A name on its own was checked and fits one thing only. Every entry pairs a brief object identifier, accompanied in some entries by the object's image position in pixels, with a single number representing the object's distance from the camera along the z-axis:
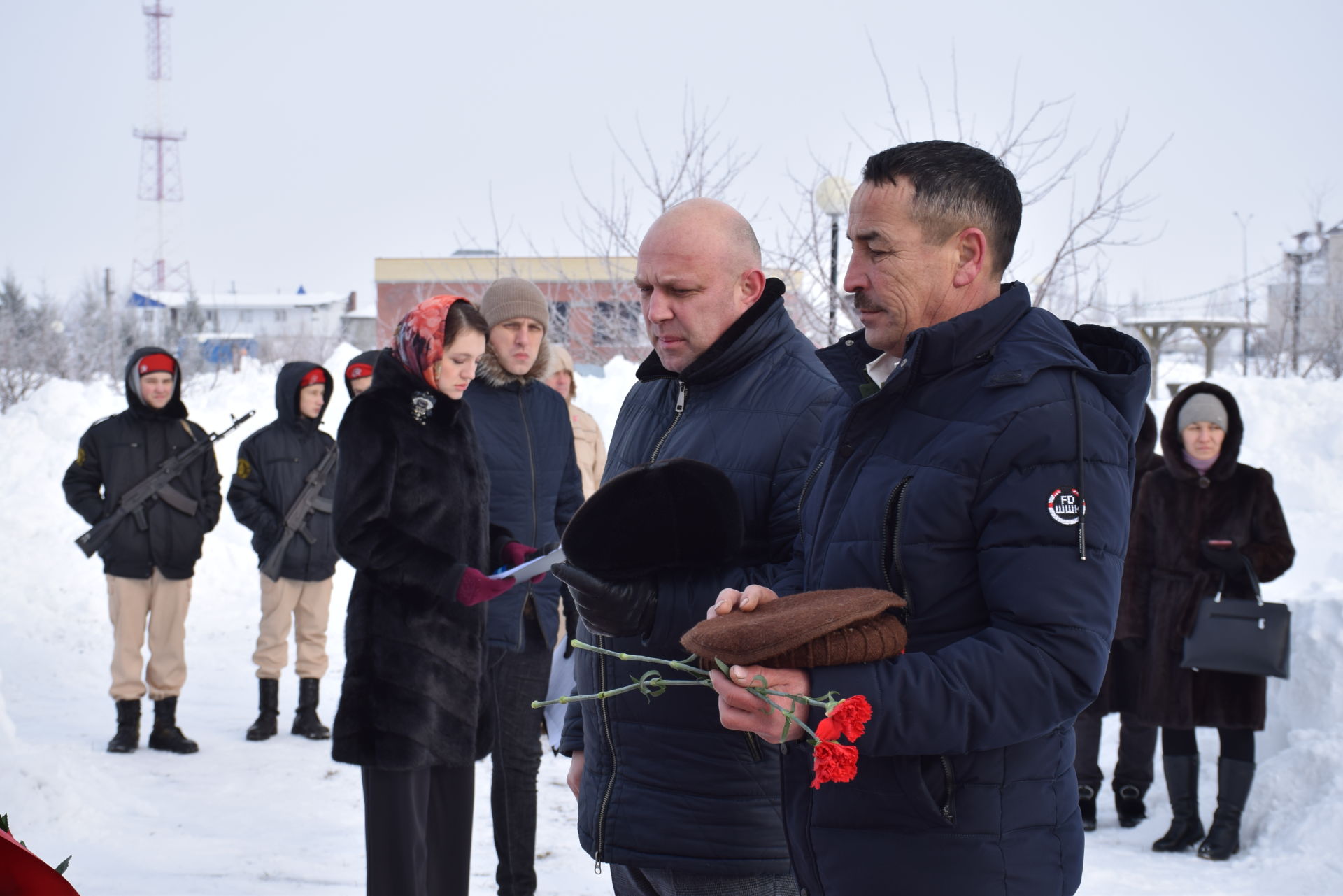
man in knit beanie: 4.75
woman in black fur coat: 3.95
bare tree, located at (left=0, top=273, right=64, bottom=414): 21.30
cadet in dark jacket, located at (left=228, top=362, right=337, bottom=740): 8.16
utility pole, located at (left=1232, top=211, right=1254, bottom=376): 27.61
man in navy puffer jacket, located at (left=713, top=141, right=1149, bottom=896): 1.78
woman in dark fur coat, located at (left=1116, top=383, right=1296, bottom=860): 6.00
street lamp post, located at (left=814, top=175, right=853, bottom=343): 9.98
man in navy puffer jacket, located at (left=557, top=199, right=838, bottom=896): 2.74
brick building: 15.04
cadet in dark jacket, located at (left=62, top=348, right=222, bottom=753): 7.62
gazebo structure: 20.66
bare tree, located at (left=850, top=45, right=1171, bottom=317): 9.38
